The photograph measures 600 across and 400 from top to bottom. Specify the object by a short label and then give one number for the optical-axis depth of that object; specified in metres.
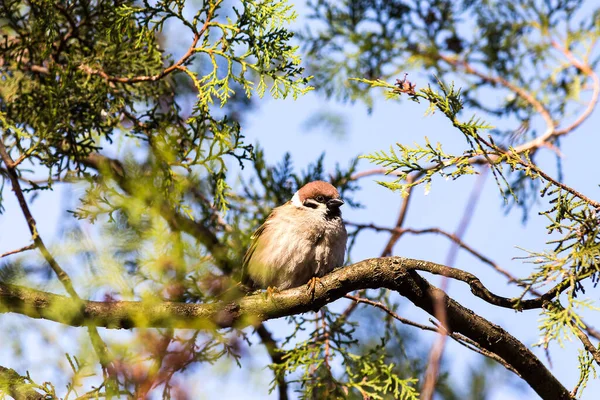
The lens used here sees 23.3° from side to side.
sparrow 8.62
